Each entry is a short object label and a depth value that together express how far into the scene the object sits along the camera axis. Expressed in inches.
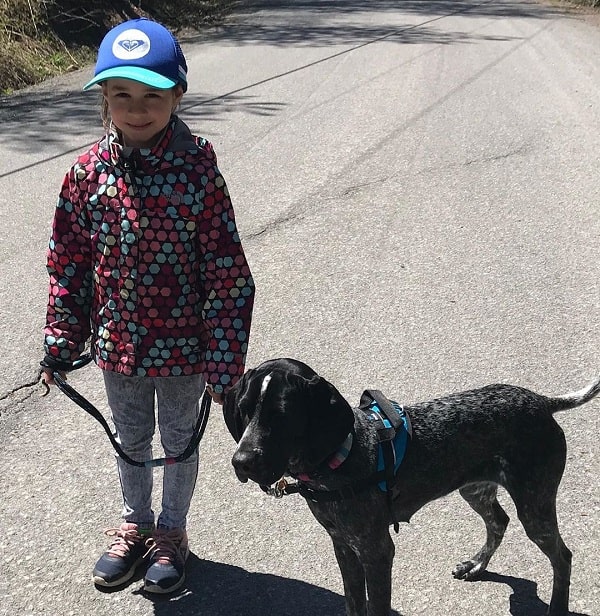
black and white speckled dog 105.0
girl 117.3
